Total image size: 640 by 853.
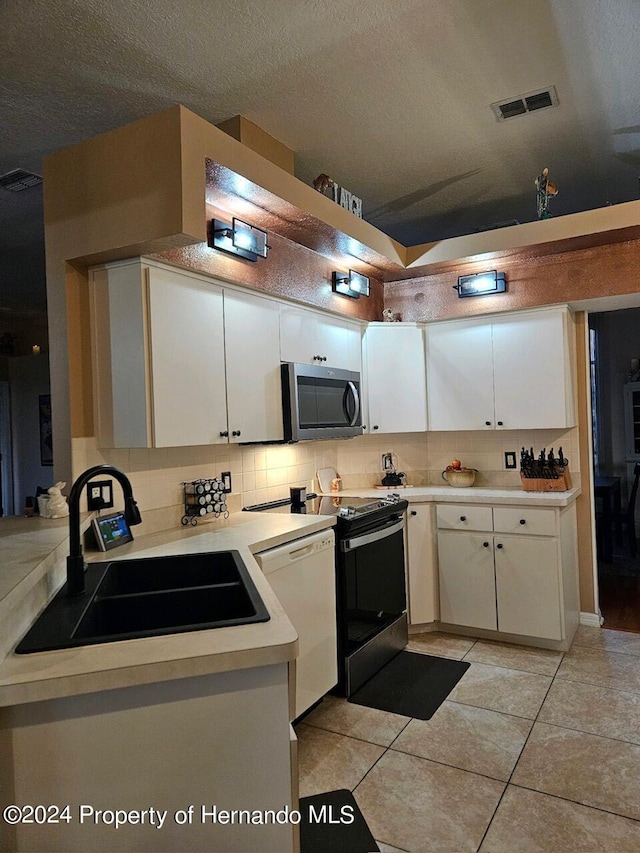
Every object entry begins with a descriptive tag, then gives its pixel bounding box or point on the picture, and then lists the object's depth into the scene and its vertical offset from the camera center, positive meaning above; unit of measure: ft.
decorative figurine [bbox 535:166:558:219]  10.68 +4.41
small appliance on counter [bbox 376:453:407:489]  13.51 -1.16
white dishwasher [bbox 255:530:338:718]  8.05 -2.53
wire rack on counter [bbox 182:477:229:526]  9.32 -1.04
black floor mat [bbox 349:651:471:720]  9.32 -4.48
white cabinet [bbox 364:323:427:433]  13.09 +1.17
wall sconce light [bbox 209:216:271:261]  8.90 +3.16
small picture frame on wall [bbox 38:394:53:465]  19.95 +0.49
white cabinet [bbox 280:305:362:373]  10.47 +1.87
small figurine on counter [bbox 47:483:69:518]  7.73 -0.84
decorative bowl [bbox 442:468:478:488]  13.26 -1.18
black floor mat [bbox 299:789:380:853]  6.33 -4.59
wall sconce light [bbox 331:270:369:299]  12.12 +3.21
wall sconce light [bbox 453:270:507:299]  12.49 +3.18
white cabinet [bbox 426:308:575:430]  12.00 +1.18
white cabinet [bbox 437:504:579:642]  11.17 -2.94
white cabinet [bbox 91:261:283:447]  7.72 +1.15
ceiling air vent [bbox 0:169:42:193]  10.35 +4.89
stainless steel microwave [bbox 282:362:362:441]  10.10 +0.58
